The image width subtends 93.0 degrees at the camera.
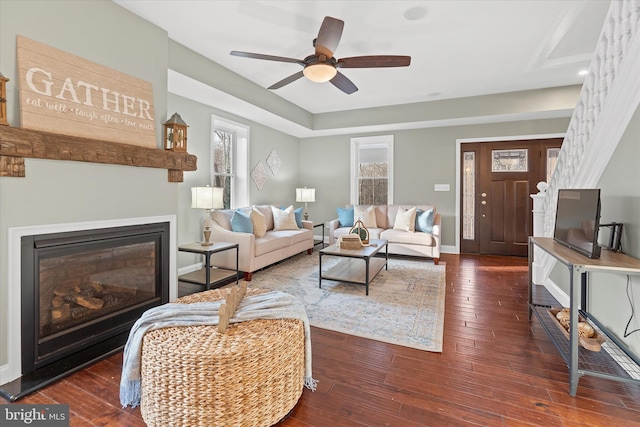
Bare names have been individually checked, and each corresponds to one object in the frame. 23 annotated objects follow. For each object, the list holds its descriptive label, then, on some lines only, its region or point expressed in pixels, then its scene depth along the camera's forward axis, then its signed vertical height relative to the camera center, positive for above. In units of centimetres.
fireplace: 189 -65
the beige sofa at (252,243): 399 -53
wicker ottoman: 136 -79
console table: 172 -81
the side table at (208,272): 337 -86
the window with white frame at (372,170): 632 +79
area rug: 253 -99
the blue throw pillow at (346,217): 589 -20
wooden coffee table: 350 -81
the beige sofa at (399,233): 500 -45
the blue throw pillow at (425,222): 526 -25
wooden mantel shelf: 178 +38
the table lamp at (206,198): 393 +10
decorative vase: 411 -34
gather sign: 192 +77
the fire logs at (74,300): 207 -68
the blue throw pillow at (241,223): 428 -24
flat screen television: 194 -8
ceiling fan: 245 +129
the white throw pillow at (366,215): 572 -15
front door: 532 +32
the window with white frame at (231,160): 491 +78
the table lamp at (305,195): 641 +25
